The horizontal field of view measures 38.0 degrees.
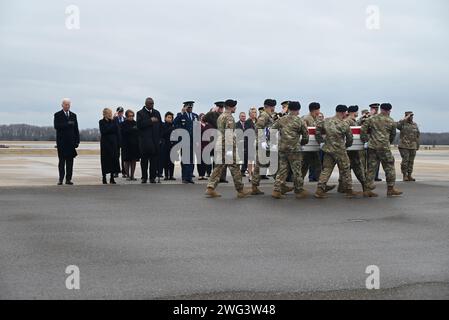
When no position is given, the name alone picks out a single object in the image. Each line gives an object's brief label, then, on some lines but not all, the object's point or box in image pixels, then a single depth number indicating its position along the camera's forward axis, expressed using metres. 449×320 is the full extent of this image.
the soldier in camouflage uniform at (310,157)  16.23
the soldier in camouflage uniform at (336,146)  14.59
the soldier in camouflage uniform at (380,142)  15.14
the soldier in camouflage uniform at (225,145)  14.38
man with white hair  17.23
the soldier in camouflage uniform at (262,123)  14.81
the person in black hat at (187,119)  19.41
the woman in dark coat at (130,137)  19.52
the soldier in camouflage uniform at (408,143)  20.14
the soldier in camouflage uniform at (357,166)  15.37
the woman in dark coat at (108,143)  17.92
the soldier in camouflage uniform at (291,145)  14.37
